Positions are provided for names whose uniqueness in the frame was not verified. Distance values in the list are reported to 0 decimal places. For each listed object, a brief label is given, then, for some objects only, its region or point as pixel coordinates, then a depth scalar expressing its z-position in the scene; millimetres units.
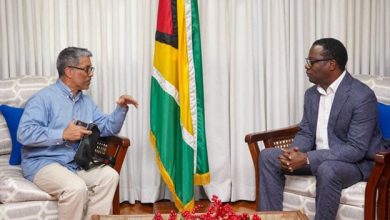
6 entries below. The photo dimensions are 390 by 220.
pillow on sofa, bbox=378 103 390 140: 3186
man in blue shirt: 2889
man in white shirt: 2857
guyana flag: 3541
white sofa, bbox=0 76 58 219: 2779
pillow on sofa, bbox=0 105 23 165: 3262
